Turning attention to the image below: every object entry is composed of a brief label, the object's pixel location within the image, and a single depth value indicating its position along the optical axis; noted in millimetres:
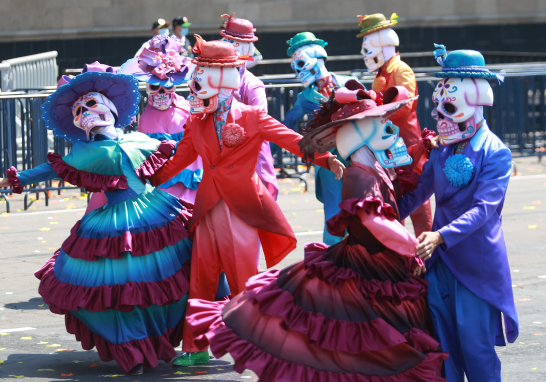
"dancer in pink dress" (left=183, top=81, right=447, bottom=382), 8180
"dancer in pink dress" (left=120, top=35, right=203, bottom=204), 14336
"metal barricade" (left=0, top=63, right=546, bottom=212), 23469
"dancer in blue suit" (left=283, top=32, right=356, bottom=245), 14664
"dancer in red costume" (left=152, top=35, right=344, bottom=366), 10891
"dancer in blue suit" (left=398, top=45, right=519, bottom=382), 8641
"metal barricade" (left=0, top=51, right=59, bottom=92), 27630
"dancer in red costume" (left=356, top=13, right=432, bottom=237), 13266
